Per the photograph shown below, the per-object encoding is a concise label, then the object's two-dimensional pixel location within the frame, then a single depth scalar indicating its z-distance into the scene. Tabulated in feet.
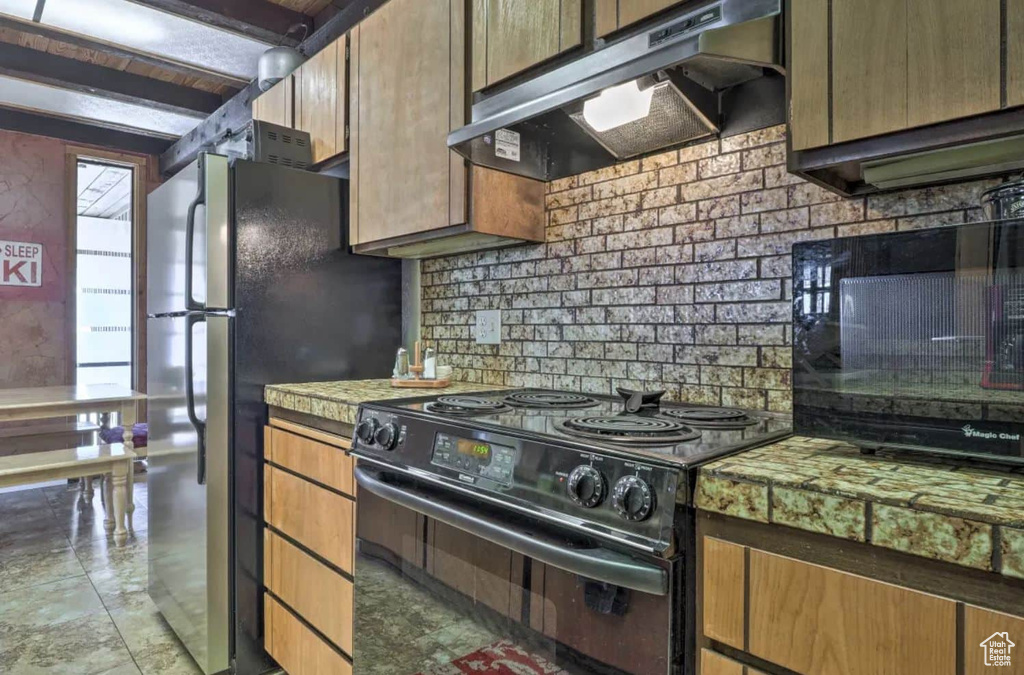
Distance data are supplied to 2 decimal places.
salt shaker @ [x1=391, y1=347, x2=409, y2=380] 7.46
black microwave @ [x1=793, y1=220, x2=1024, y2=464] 2.73
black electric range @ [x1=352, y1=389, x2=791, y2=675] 3.03
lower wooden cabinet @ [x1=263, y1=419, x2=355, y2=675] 5.66
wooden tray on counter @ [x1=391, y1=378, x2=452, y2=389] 6.97
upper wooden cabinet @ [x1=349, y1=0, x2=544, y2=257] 6.11
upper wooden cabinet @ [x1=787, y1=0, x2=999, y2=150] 3.02
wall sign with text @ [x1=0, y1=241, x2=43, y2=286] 14.98
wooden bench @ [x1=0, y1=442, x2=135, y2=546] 10.36
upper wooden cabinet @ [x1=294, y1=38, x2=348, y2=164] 7.79
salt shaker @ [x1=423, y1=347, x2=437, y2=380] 7.18
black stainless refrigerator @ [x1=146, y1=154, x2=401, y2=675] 6.76
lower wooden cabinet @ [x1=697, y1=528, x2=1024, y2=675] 2.26
